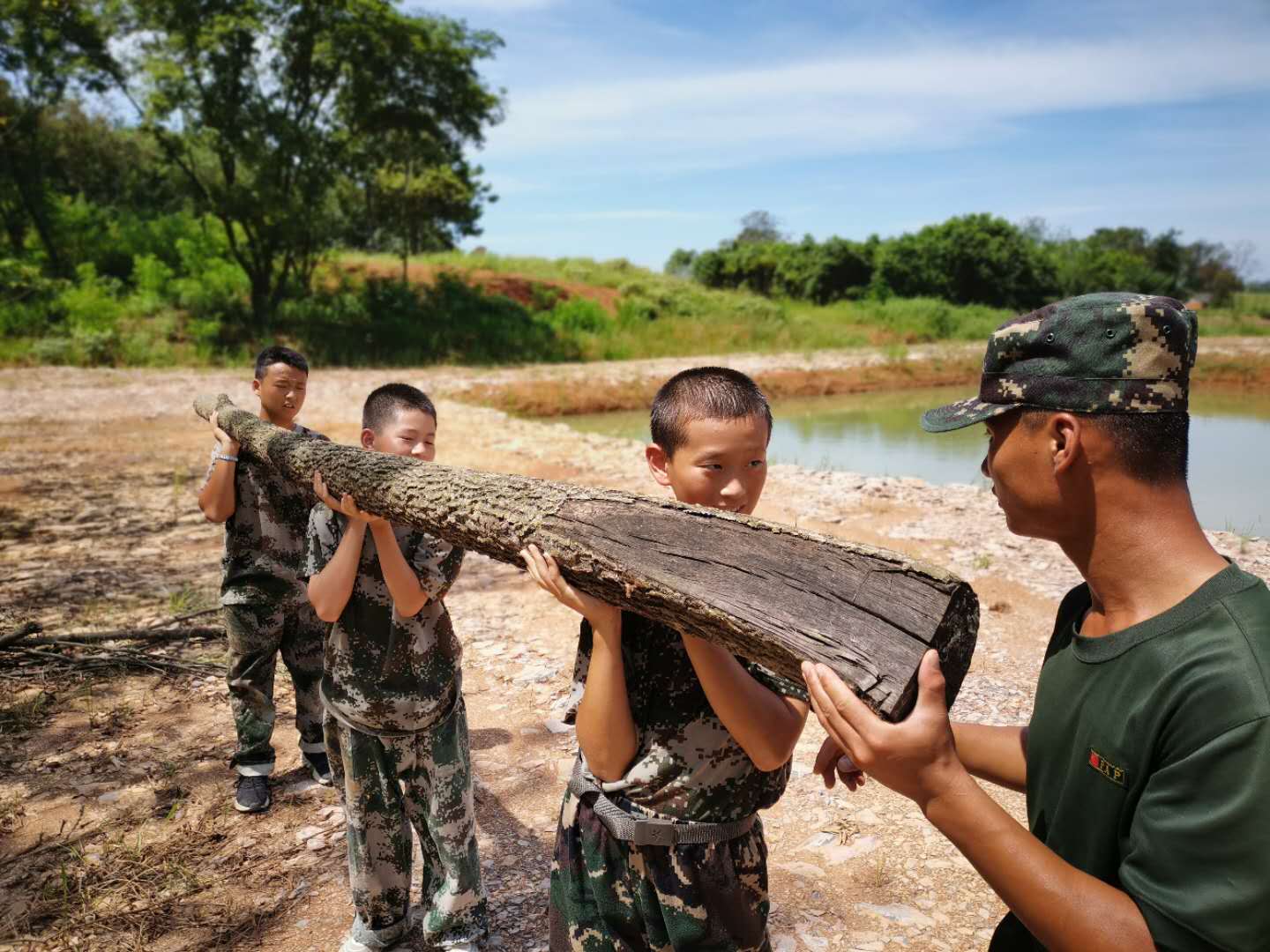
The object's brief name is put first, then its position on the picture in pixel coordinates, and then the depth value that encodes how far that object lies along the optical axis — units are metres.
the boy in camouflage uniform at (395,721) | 2.40
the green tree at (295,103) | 18.14
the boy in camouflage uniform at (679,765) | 1.59
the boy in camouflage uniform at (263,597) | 3.51
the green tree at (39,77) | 17.64
